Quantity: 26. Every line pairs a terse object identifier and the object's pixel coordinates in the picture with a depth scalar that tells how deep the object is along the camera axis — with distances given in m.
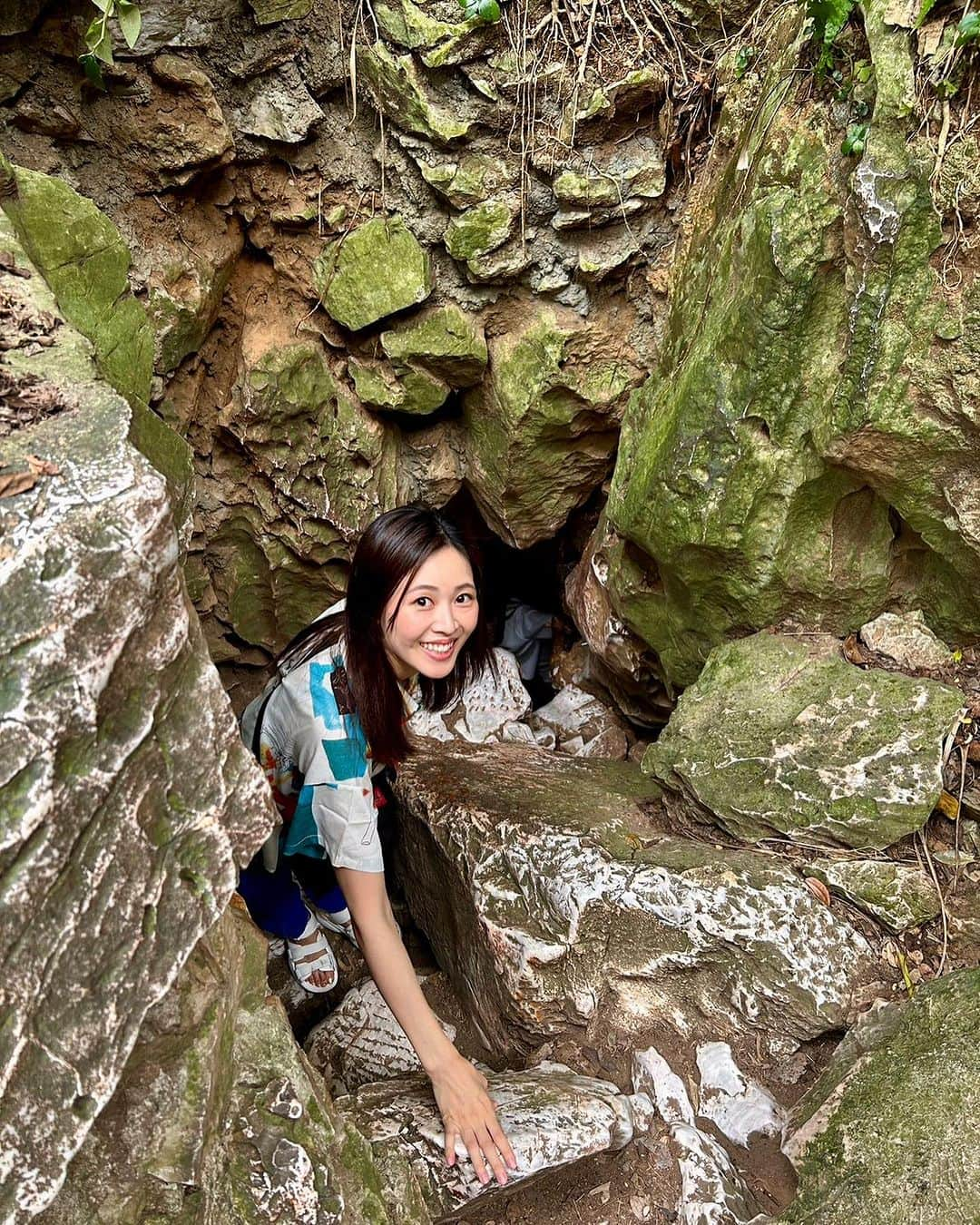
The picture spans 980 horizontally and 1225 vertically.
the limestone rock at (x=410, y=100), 3.03
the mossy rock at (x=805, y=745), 2.33
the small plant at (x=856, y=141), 2.16
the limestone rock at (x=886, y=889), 2.22
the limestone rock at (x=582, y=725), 3.97
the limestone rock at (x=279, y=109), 3.12
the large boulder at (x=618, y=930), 2.23
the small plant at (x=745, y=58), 2.84
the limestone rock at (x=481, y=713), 4.03
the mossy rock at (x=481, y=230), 3.25
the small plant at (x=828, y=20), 2.21
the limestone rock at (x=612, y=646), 3.61
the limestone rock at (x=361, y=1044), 2.62
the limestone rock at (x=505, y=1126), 1.83
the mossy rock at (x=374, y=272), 3.34
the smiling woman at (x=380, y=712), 1.92
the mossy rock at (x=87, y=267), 2.38
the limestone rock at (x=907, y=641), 2.53
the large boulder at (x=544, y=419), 3.49
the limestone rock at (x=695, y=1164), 1.94
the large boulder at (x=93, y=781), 1.00
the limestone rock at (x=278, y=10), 2.98
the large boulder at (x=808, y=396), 2.15
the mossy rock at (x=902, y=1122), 1.60
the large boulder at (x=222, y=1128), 1.29
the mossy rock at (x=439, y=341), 3.46
